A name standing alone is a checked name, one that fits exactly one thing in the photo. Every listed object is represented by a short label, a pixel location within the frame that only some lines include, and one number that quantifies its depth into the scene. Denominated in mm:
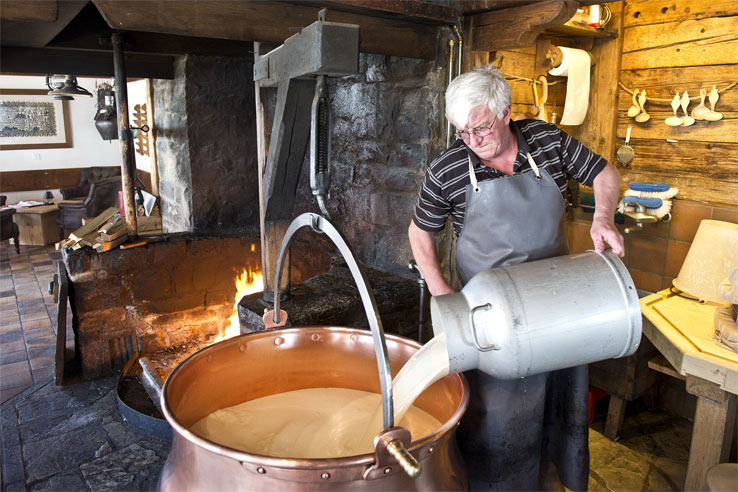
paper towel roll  3580
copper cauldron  1216
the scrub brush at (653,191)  3531
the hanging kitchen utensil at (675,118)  3523
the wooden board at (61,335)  3631
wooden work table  2264
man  2008
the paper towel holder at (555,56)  3551
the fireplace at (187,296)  3270
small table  9227
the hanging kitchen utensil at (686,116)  3496
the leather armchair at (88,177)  10742
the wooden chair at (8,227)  8672
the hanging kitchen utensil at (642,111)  3717
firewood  4004
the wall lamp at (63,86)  5398
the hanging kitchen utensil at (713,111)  3357
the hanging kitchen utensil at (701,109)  3408
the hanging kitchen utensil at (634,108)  3752
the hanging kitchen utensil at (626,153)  3867
